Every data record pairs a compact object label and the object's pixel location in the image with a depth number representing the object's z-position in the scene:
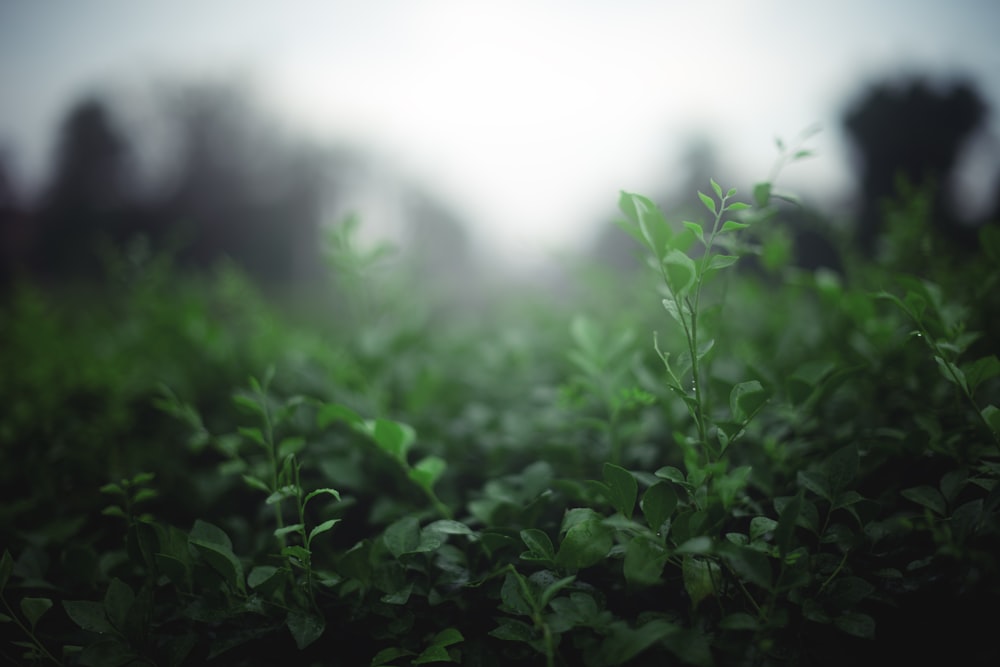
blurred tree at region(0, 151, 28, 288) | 6.99
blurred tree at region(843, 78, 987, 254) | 8.42
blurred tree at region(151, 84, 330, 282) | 22.27
